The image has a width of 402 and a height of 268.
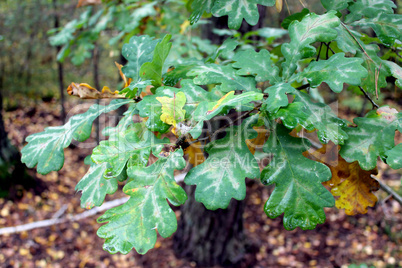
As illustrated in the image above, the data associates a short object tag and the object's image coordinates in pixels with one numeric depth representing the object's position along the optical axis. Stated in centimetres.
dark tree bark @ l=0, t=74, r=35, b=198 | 192
